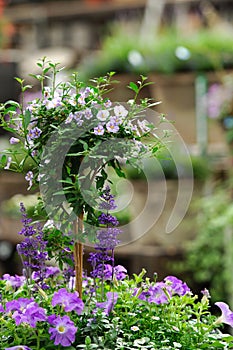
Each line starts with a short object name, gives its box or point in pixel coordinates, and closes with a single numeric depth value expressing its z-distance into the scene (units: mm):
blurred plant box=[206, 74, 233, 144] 5775
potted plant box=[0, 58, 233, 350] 1827
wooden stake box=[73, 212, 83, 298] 1982
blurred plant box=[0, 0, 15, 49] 8286
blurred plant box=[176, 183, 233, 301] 5675
